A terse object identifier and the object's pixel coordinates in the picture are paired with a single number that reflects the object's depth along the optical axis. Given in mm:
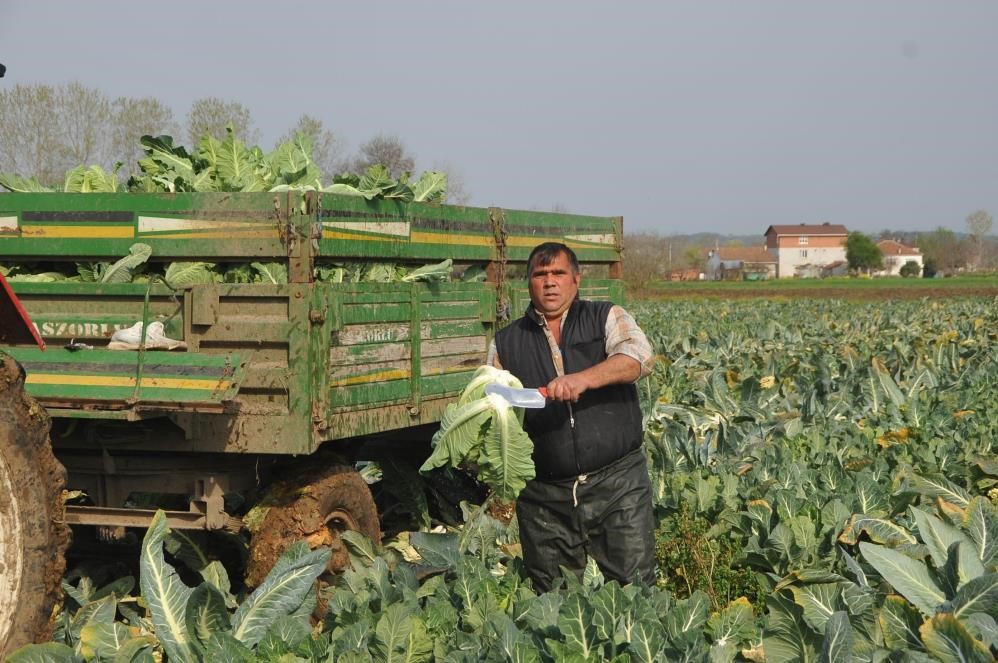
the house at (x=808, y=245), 165125
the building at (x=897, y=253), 149500
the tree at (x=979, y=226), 144750
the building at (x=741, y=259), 143875
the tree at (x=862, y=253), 124625
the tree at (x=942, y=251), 131875
